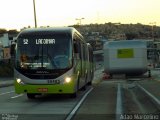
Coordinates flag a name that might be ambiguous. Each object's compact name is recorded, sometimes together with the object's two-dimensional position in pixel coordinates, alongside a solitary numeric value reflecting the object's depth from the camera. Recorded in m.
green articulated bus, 21.50
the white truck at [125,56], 53.66
